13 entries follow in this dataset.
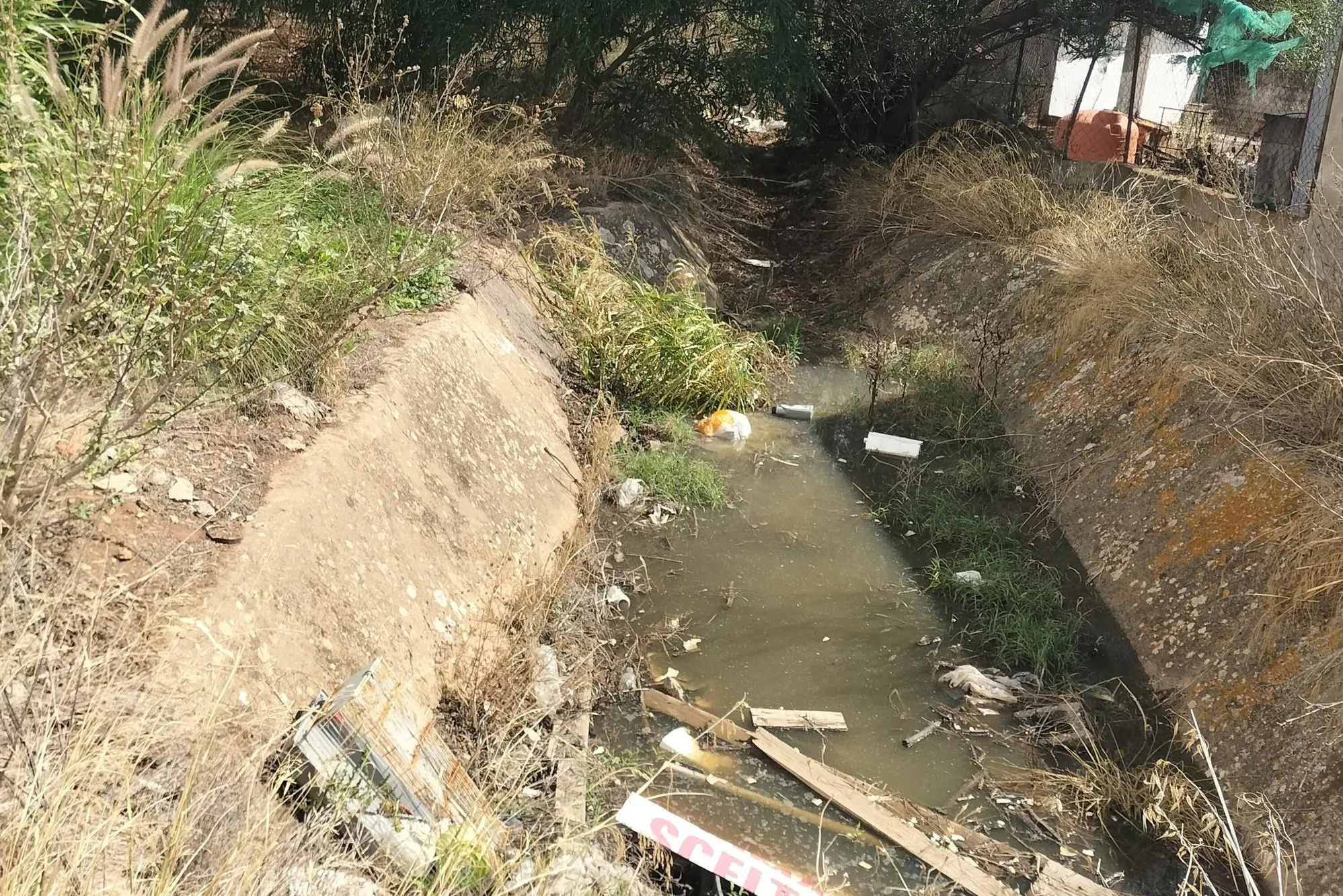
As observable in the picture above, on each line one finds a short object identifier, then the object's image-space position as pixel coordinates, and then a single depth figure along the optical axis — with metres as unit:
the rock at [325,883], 2.19
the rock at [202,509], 3.36
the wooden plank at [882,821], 3.46
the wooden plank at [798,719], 4.19
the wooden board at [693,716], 4.12
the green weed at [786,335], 7.95
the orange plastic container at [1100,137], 10.01
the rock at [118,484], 3.18
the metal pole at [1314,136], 6.61
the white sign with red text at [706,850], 3.03
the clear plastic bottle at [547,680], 3.86
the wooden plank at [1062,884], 3.45
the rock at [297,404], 4.06
